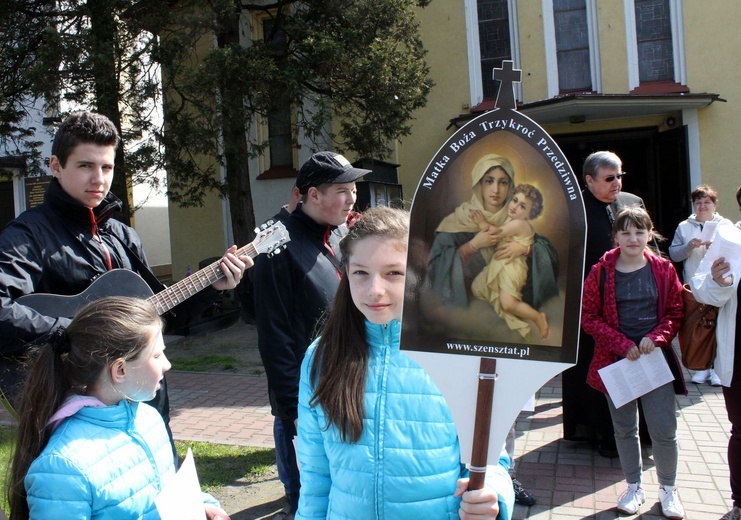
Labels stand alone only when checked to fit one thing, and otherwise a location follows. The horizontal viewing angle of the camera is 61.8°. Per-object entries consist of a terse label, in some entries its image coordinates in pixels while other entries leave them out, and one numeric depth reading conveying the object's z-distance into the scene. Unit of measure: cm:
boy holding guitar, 229
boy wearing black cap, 305
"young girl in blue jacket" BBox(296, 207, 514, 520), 173
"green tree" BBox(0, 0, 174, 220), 916
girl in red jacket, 387
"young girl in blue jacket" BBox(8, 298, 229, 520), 180
